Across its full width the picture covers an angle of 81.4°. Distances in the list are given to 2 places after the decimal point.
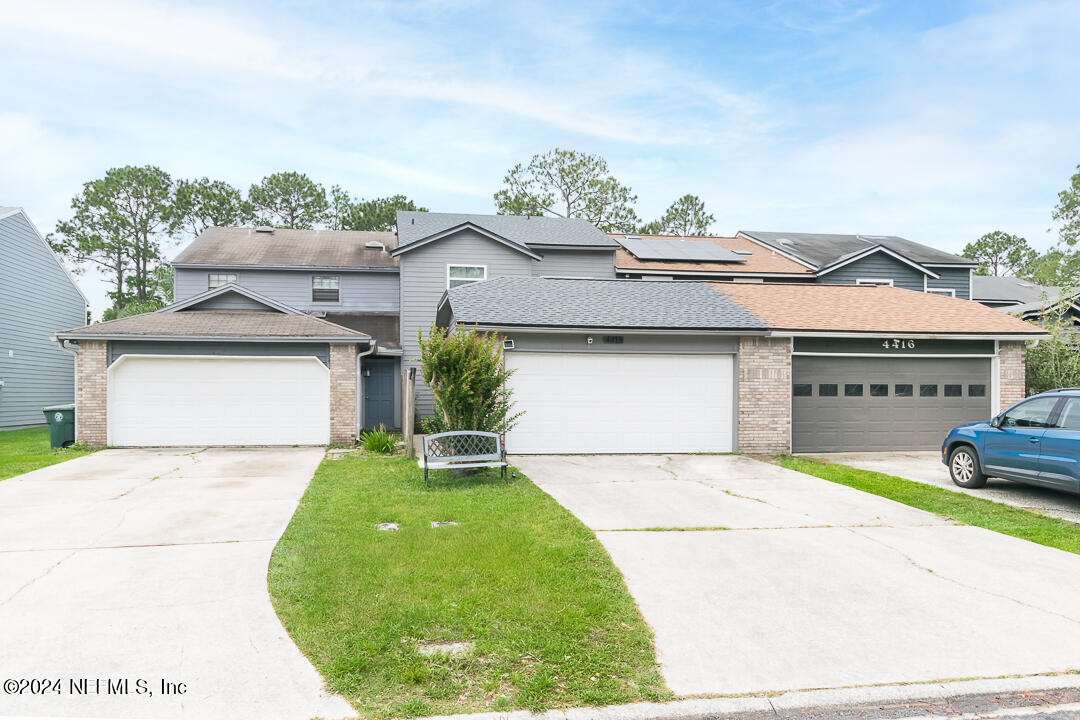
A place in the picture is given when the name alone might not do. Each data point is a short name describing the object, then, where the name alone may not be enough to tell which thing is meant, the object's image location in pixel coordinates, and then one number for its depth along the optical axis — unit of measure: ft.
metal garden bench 32.73
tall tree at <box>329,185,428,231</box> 133.80
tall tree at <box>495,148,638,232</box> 140.15
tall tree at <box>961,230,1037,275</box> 192.13
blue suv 28.22
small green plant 46.37
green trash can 47.60
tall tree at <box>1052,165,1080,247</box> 146.51
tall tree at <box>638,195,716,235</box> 148.87
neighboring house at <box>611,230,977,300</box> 77.20
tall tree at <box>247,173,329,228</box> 137.28
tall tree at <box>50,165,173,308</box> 123.75
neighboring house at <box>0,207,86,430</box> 69.87
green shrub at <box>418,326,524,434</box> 34.88
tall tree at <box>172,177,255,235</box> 128.69
